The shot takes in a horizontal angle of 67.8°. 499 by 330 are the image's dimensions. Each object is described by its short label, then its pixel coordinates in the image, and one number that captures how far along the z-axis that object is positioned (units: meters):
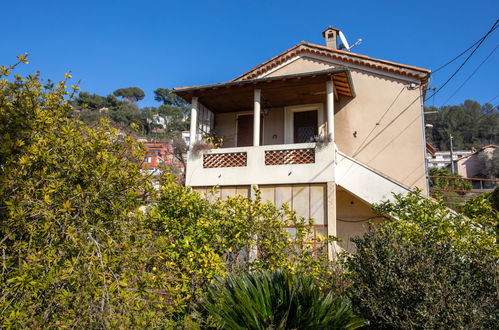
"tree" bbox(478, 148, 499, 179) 49.00
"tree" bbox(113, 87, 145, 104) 98.31
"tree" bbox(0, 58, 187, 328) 3.07
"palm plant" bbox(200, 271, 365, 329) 4.21
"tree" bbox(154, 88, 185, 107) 103.62
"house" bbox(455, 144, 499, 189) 50.16
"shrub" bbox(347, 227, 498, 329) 4.37
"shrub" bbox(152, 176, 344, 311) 5.68
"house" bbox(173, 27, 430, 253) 10.72
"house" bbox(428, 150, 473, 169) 56.28
